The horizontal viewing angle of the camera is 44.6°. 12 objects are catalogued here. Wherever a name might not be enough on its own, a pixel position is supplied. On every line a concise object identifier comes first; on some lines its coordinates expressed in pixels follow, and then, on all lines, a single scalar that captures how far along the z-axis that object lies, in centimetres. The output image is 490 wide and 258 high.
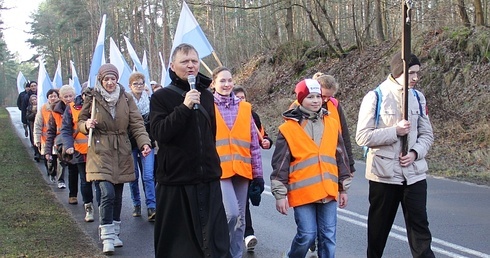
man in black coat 421
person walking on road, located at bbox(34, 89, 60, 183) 1130
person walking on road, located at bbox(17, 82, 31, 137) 1803
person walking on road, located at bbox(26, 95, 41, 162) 1564
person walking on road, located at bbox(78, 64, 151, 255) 658
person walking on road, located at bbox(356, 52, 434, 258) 510
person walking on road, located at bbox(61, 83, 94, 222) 816
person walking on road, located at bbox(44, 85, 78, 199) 933
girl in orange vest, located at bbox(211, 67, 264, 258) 546
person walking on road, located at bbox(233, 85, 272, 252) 668
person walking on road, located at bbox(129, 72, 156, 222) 838
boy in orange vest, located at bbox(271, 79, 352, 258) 503
